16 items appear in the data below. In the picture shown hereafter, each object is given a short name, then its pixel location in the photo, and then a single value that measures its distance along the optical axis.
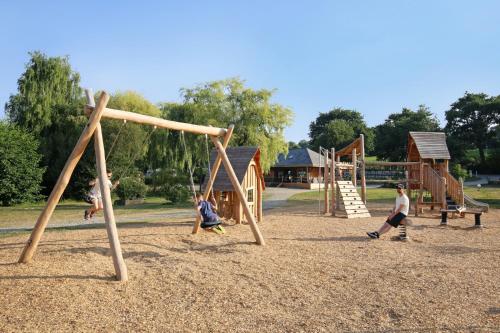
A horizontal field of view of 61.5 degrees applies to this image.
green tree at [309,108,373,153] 77.12
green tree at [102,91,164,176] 28.64
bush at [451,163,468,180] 41.50
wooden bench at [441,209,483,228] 14.16
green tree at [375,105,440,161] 61.03
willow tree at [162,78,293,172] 32.59
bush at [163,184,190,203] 26.14
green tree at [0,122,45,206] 25.05
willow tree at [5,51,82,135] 29.22
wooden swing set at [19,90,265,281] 7.04
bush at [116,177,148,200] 26.05
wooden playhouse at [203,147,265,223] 14.02
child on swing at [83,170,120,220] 10.12
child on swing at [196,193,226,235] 9.68
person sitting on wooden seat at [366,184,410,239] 11.40
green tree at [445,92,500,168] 63.27
